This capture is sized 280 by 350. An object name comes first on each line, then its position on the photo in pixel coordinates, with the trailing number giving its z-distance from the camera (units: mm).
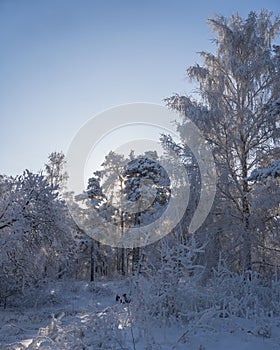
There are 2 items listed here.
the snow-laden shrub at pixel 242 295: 6107
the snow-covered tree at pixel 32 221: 12109
